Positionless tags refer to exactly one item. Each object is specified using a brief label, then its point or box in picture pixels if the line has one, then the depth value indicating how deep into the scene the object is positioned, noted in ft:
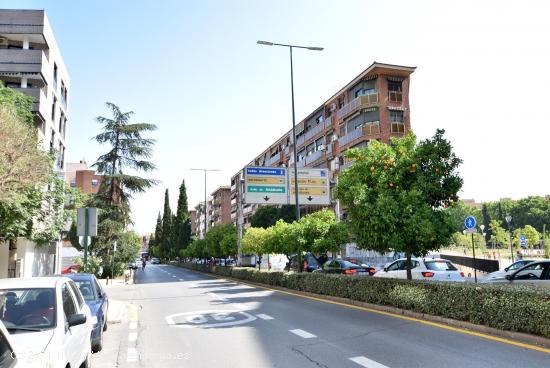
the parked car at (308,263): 96.91
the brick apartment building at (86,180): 315.37
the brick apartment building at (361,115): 147.95
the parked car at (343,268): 71.67
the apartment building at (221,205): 388.98
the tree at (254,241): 92.58
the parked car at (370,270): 75.34
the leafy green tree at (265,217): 212.64
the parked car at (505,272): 51.61
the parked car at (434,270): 54.60
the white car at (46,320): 13.88
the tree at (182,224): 277.23
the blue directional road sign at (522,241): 104.29
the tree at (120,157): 133.08
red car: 104.05
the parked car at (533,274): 41.47
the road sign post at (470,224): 63.57
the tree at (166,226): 334.65
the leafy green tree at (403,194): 41.91
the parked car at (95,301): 27.45
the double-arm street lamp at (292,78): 72.04
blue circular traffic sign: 63.82
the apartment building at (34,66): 112.57
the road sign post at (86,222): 41.91
